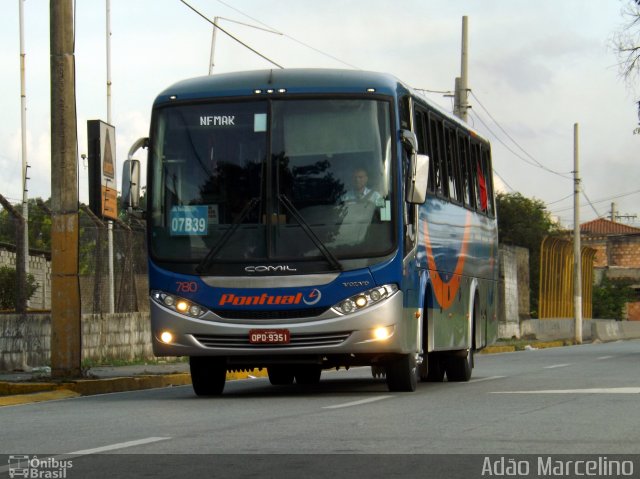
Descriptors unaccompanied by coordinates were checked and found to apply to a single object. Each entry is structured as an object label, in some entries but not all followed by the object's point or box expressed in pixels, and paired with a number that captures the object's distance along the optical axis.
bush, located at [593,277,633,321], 98.25
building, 125.75
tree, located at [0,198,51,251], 67.74
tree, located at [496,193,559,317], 96.25
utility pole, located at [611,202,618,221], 155.50
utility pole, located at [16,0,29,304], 38.53
